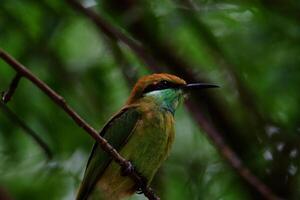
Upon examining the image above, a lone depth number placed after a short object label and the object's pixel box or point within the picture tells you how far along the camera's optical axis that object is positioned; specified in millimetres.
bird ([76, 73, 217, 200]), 8023
